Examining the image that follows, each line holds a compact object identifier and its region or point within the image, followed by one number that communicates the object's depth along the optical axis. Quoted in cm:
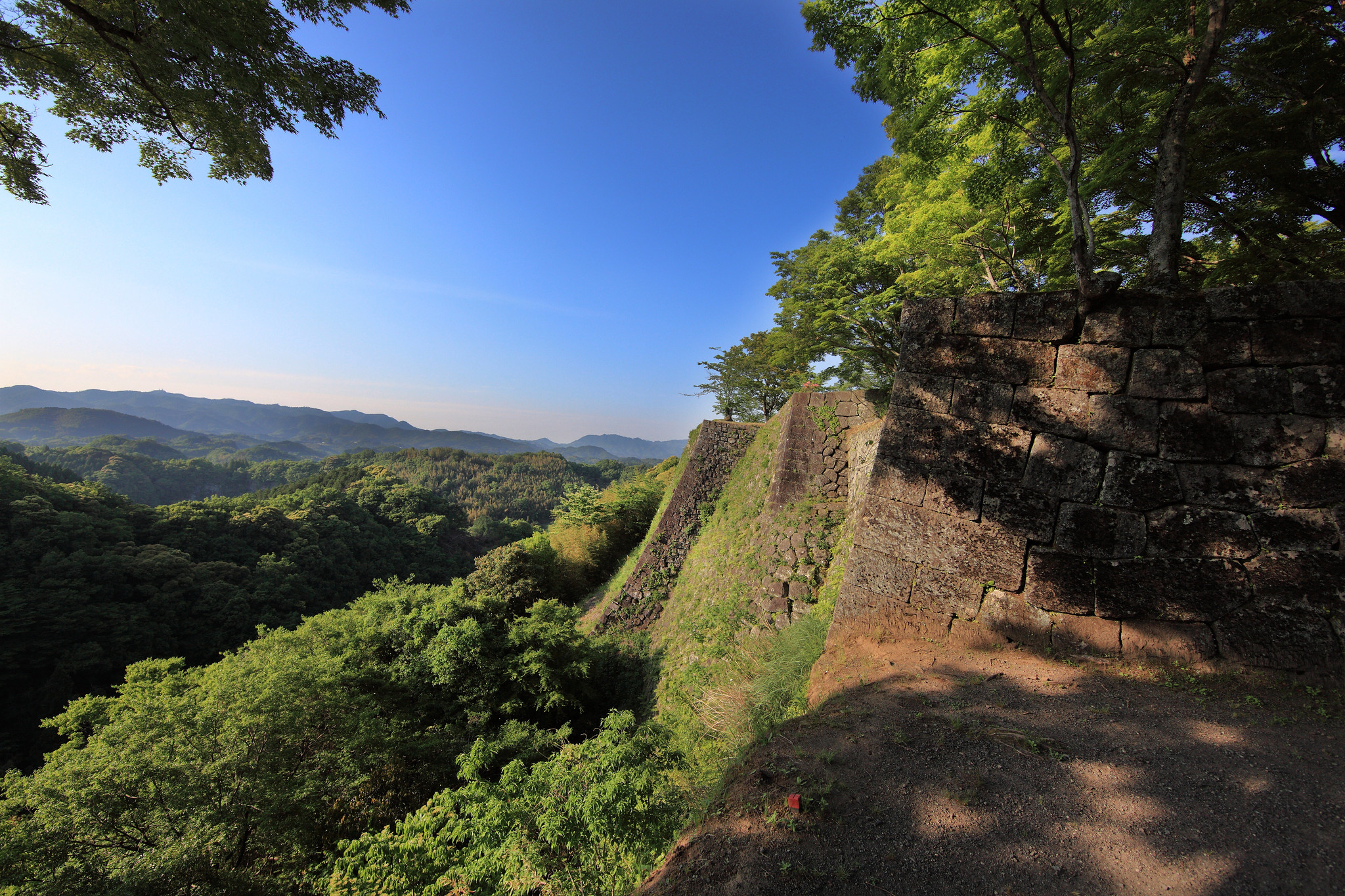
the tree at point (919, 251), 656
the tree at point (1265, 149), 491
